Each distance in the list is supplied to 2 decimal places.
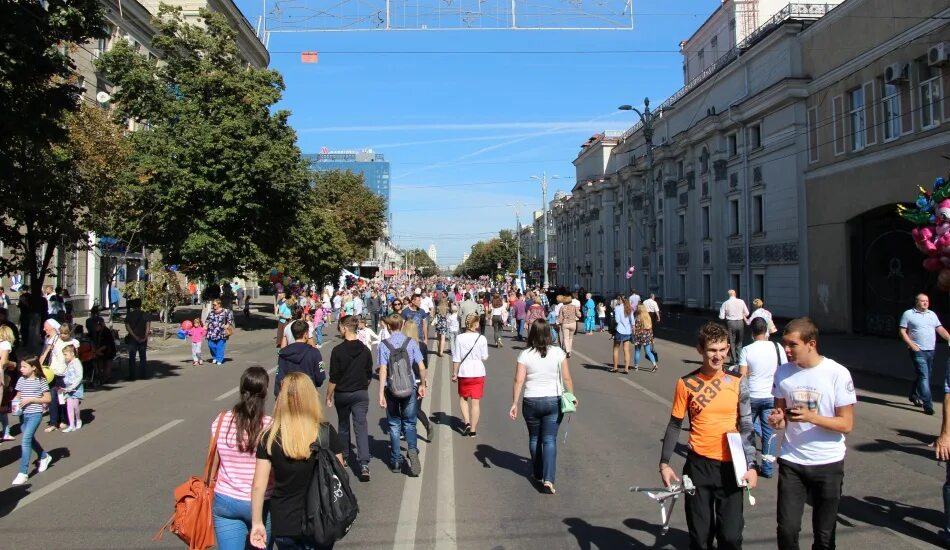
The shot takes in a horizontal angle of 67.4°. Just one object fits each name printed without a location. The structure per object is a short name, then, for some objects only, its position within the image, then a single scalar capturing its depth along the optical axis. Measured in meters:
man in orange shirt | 4.19
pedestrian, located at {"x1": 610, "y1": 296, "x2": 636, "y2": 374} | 15.08
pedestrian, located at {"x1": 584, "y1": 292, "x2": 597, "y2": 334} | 28.36
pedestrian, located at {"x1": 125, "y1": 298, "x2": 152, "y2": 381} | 15.02
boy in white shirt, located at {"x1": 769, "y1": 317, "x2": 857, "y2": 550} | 4.16
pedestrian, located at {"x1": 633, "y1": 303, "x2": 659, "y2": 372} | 15.45
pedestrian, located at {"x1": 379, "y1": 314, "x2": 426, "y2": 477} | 7.38
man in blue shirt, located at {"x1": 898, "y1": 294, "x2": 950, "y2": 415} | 10.49
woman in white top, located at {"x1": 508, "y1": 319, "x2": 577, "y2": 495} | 6.49
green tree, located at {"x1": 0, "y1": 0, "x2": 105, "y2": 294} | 10.30
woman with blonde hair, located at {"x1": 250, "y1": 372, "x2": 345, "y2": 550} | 3.73
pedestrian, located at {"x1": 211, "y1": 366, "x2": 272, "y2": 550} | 3.86
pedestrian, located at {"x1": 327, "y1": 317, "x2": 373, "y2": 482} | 7.03
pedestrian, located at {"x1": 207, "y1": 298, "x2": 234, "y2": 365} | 17.56
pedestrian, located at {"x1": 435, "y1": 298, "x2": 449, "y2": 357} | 19.23
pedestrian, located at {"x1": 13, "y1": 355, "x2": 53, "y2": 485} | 7.47
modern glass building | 183.68
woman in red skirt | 8.84
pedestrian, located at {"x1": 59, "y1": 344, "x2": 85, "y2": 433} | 9.60
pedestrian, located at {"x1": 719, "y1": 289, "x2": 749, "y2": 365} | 15.31
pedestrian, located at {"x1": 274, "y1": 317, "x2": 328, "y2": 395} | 7.21
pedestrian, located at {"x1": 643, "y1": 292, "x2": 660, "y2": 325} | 19.35
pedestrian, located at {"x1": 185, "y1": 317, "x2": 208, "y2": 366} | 18.28
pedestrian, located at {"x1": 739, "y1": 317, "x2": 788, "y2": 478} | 7.49
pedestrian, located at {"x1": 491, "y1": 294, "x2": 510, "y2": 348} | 20.05
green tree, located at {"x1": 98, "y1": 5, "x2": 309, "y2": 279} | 26.31
